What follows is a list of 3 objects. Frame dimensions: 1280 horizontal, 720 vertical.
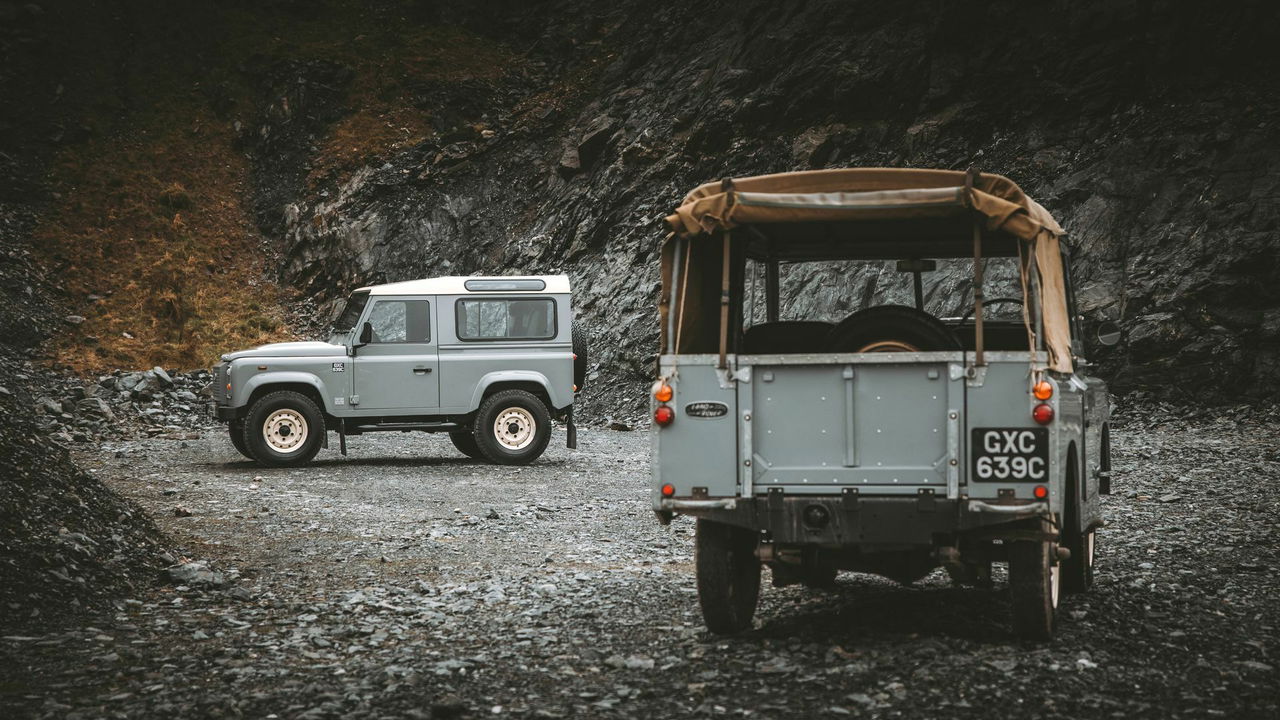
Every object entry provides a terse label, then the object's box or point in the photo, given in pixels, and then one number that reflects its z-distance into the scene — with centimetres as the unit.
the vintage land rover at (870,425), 560
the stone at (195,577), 768
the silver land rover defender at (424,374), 1580
